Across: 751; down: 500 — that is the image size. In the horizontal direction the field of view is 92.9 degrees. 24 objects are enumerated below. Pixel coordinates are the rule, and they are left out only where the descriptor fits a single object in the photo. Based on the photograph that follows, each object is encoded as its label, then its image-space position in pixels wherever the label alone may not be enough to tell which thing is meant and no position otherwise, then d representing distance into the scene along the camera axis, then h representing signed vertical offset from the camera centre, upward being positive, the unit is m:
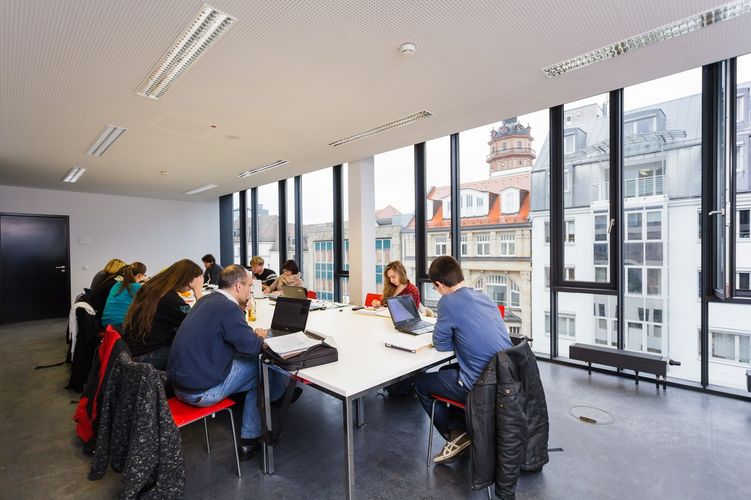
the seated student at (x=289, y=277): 4.85 -0.40
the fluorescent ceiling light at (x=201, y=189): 7.48 +1.31
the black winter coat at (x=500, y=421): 1.76 -0.88
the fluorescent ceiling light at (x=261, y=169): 5.77 +1.38
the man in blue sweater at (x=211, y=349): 2.00 -0.57
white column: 5.68 +0.30
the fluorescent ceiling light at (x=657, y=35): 2.25 +1.46
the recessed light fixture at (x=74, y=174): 5.78 +1.30
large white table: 1.72 -0.67
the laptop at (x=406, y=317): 2.71 -0.57
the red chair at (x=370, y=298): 4.09 -0.60
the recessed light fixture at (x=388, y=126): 3.89 +1.42
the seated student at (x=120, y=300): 3.27 -0.47
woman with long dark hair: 2.54 -0.47
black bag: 1.93 -0.62
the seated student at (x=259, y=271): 5.75 -0.37
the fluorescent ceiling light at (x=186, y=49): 2.25 +1.44
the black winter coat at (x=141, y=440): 1.70 -0.95
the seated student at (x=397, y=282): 3.67 -0.37
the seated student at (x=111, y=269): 4.26 -0.23
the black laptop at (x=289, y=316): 2.71 -0.54
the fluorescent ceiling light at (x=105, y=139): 4.06 +1.36
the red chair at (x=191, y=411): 1.98 -0.94
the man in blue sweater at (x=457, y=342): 1.95 -0.54
